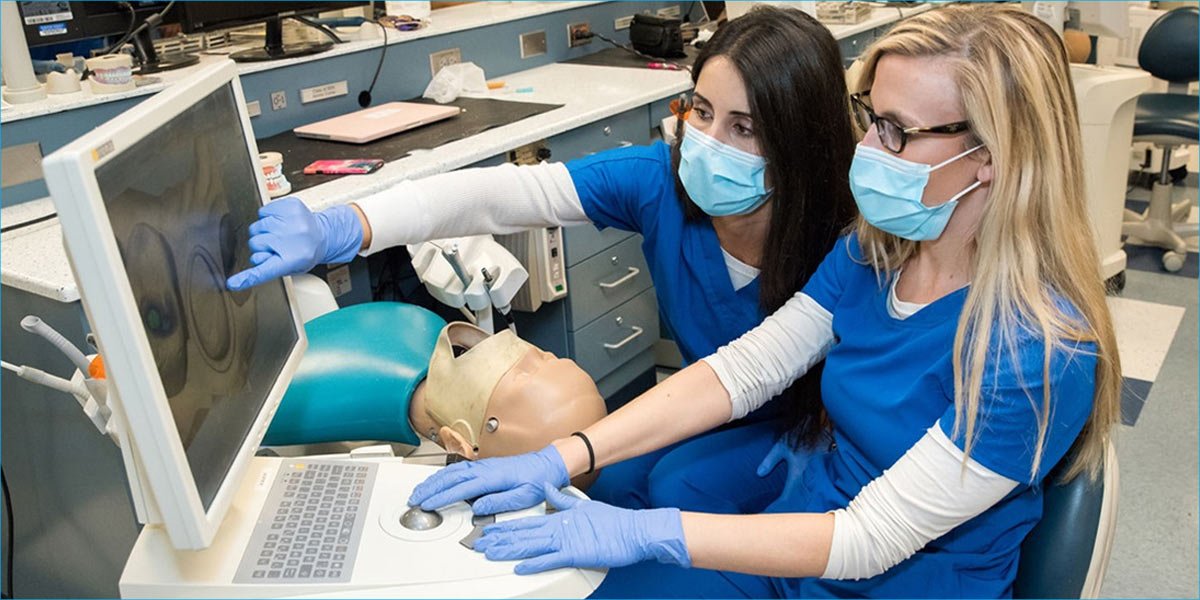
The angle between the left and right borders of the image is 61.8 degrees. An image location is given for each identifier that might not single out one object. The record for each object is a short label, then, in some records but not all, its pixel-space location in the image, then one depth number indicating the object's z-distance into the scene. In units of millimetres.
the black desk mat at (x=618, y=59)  2951
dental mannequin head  1251
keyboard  864
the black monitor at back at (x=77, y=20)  1956
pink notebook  2197
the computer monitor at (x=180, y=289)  681
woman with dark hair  1394
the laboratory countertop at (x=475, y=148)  1496
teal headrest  1327
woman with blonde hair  1016
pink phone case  1946
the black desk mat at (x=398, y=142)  2055
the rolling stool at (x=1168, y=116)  3473
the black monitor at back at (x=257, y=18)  2129
